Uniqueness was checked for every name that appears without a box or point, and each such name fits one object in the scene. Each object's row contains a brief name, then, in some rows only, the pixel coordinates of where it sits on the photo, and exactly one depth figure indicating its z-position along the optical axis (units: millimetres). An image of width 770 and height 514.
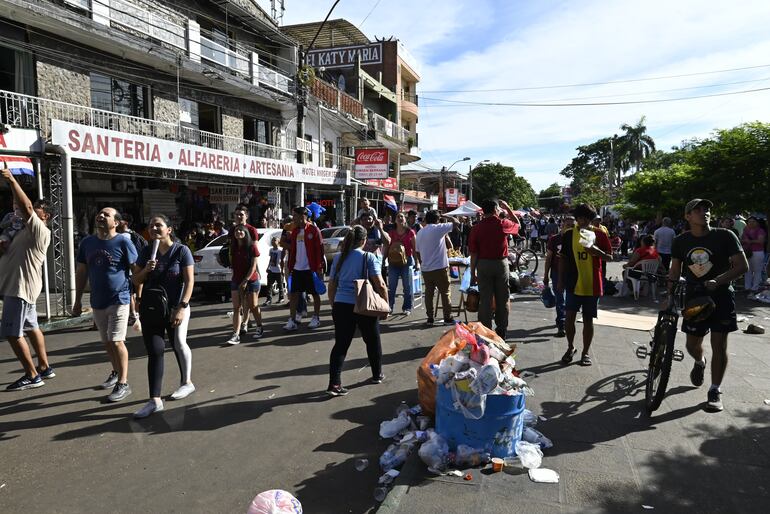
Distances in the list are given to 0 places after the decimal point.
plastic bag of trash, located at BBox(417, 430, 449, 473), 3334
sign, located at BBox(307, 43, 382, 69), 23703
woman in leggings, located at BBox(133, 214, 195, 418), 4477
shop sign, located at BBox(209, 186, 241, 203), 17781
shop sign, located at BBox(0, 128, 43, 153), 8852
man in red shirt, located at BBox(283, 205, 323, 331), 7707
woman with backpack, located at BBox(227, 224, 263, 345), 6746
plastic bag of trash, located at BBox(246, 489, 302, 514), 2600
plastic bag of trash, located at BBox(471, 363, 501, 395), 3344
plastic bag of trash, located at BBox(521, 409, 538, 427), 4020
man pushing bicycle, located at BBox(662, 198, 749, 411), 4430
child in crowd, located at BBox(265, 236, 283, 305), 10328
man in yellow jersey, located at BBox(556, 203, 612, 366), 5613
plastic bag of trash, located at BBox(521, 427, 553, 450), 3672
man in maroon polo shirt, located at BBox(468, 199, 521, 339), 6176
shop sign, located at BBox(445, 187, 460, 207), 41188
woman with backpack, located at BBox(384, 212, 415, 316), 8578
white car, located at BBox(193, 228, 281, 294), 10992
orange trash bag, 3988
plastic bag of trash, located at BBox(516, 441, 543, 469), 3354
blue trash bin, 3395
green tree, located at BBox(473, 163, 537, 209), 65625
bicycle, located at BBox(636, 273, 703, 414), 4242
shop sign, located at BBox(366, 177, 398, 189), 27612
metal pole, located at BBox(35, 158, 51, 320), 8438
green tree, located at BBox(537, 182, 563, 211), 103931
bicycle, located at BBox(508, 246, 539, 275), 14008
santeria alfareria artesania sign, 9672
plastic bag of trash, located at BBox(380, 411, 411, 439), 3984
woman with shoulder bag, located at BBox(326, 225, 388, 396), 4891
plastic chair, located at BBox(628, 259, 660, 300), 10461
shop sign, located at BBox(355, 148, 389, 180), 23172
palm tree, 58500
